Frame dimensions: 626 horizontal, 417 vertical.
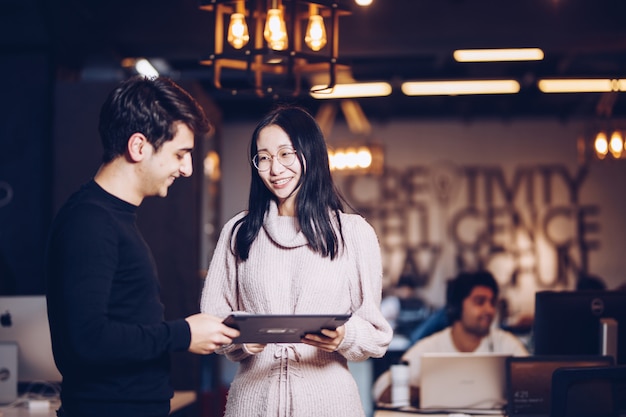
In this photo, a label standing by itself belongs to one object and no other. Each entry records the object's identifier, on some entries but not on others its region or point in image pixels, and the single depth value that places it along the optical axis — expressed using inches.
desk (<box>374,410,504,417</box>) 148.7
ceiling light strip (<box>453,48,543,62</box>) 248.5
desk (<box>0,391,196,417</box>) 148.6
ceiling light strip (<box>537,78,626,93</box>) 298.8
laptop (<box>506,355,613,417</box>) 135.6
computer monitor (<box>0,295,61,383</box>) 156.5
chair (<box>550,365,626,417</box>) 99.3
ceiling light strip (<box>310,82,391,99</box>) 292.7
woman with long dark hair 94.8
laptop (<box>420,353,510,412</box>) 145.6
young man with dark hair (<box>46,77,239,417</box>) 75.5
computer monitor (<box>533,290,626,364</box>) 137.4
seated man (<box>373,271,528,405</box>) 199.2
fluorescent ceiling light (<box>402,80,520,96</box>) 289.9
